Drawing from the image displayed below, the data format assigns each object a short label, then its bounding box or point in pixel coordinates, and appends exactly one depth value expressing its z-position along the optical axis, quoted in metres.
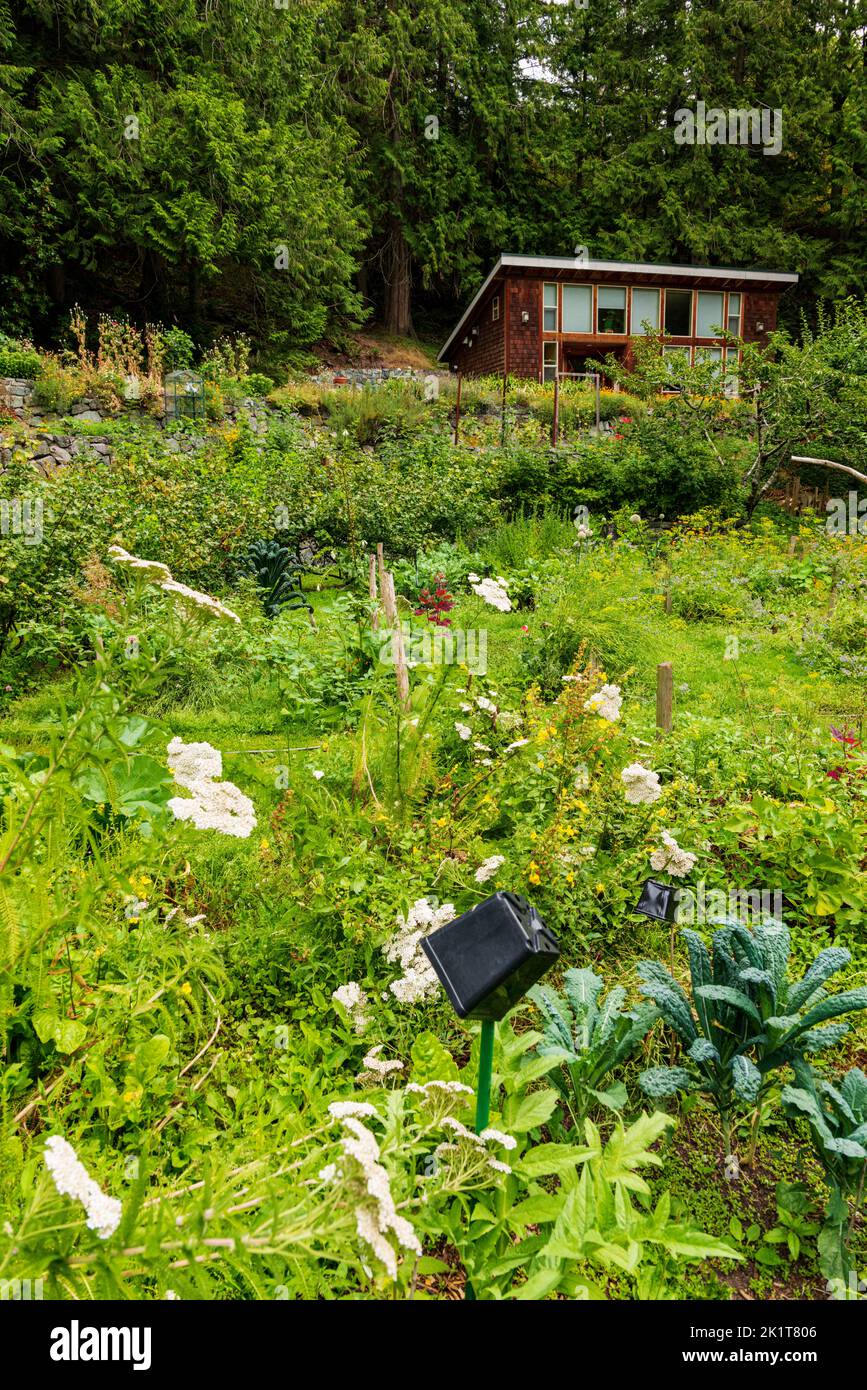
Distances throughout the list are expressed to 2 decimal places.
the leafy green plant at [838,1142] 1.84
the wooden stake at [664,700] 4.09
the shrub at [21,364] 12.37
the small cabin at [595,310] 21.38
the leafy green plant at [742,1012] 2.05
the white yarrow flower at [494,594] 3.47
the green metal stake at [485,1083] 1.63
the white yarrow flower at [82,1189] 0.98
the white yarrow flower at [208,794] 1.98
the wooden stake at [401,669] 3.94
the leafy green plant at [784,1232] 1.94
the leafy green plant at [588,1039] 2.15
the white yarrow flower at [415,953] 2.23
